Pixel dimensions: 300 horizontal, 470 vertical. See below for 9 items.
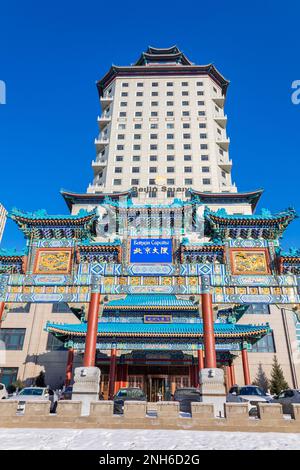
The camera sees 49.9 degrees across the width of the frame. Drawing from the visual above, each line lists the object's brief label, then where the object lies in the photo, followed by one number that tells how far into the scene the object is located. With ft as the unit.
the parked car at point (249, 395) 45.41
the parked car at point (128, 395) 45.82
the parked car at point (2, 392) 44.27
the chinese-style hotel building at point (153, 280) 53.21
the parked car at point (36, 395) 44.19
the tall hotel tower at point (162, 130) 146.72
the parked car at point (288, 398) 42.97
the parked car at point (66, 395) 56.33
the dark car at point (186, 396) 47.96
